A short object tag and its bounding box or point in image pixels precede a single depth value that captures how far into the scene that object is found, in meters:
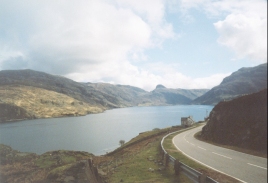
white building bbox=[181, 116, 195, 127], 74.31
